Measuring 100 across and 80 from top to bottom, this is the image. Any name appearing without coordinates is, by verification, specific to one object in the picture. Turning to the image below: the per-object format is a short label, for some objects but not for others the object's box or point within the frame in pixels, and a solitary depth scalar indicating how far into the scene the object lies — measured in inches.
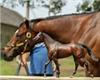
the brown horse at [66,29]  253.2
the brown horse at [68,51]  229.9
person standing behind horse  341.6
